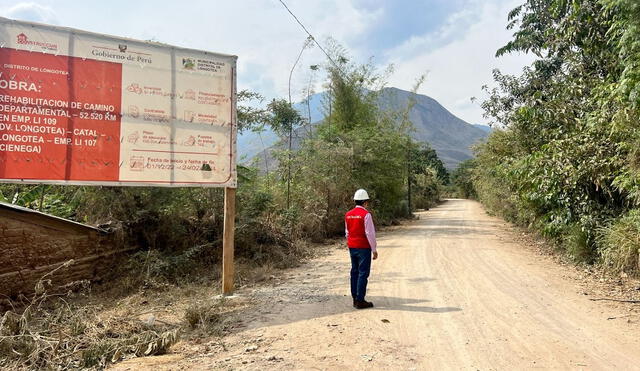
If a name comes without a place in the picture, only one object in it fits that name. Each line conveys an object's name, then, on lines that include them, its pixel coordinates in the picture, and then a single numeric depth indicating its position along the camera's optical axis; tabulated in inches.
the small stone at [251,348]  163.6
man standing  217.0
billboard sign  200.2
